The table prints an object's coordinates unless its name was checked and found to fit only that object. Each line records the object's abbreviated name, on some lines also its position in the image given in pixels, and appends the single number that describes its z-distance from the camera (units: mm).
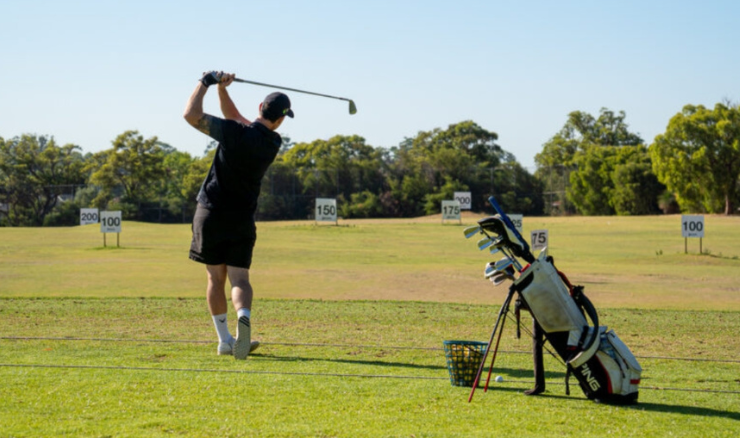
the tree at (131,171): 78812
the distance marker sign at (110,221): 35281
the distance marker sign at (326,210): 63375
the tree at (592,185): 78438
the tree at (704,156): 65744
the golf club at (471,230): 6604
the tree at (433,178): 84188
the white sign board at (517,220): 31195
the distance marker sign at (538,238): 22556
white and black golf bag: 6293
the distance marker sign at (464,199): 72875
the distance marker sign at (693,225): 31297
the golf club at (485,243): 6422
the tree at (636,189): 74750
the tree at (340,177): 85250
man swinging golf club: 8156
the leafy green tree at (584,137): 107000
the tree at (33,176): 77750
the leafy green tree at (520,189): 82688
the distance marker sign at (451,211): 64875
